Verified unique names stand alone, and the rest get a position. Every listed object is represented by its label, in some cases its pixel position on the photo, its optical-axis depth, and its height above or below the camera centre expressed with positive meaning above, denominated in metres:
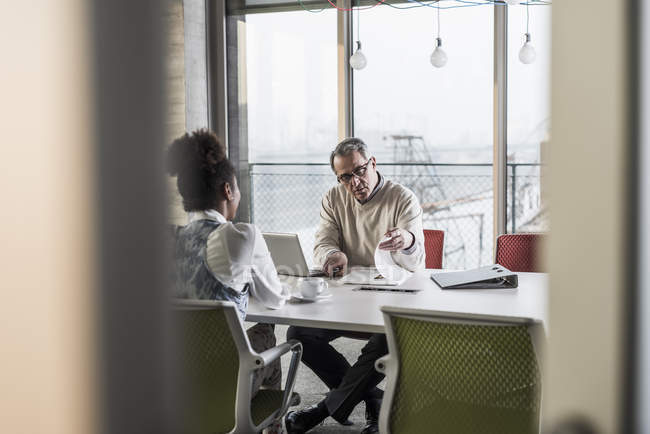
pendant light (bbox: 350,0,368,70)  4.23 +0.81
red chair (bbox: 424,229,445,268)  3.32 -0.35
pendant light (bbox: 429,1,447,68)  3.91 +0.76
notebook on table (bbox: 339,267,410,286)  2.64 -0.41
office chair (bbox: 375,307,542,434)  1.56 -0.50
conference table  2.07 -0.43
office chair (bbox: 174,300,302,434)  1.83 -0.54
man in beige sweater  2.55 -0.29
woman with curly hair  2.00 -0.18
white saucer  2.33 -0.42
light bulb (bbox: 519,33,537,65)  3.85 +0.77
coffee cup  2.33 -0.39
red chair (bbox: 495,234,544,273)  3.07 -0.35
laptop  2.65 -0.30
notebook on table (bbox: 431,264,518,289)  2.47 -0.39
